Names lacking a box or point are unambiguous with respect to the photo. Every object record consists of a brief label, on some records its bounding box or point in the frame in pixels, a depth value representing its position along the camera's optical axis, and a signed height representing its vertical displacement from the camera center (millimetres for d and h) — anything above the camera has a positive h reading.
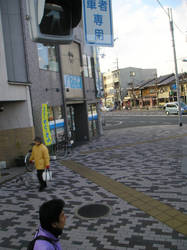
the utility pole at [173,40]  23266 +6091
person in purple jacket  2213 -1002
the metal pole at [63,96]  15805 +1103
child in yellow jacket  7699 -1305
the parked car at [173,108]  39656 -571
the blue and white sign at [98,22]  6137 +2265
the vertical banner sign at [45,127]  12086 -605
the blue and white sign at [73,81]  16559 +2177
